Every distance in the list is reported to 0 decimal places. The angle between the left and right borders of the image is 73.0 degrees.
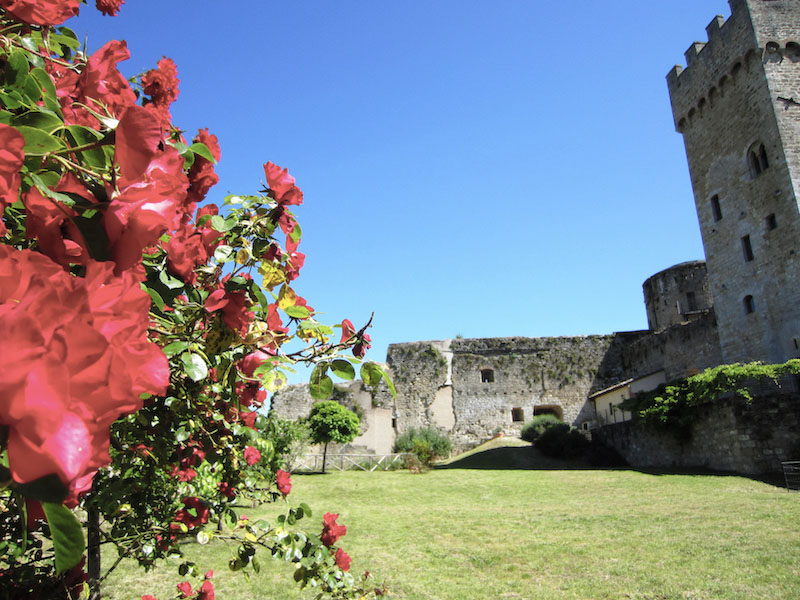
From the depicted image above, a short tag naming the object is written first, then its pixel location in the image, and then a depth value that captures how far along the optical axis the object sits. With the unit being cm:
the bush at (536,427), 2028
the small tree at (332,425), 1752
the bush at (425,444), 1917
